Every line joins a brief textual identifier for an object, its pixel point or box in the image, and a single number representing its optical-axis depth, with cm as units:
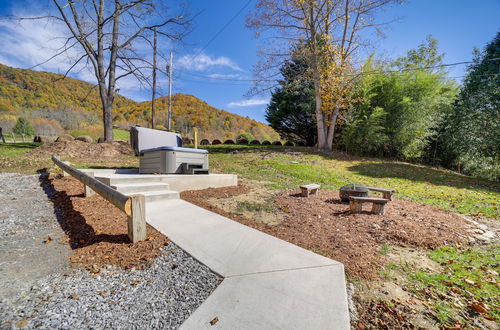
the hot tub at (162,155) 493
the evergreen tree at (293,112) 1330
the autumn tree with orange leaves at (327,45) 1054
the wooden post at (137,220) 215
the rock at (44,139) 1158
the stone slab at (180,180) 408
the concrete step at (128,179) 396
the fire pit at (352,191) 425
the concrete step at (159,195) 359
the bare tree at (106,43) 880
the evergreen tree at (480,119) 866
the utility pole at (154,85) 1259
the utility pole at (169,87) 1429
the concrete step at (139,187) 368
